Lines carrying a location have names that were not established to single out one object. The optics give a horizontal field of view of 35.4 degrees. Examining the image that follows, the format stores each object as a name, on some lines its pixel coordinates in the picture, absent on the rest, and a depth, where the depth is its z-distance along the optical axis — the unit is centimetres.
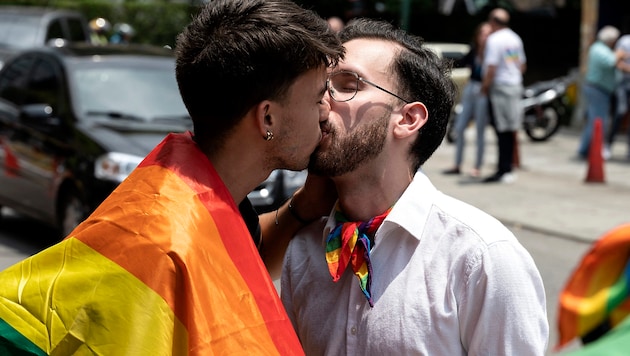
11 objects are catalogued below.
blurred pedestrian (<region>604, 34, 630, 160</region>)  1480
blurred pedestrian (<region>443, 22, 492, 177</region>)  1263
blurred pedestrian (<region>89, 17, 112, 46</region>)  1936
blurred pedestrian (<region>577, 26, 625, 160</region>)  1415
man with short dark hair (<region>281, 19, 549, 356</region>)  229
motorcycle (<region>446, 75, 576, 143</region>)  1641
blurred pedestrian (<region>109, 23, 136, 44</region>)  1814
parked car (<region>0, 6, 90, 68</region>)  1728
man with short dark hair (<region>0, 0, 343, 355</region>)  192
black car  768
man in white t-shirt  1212
